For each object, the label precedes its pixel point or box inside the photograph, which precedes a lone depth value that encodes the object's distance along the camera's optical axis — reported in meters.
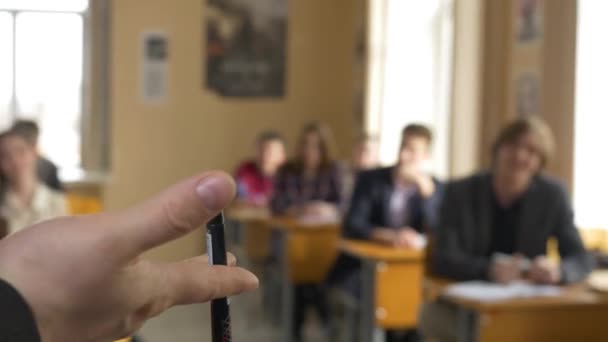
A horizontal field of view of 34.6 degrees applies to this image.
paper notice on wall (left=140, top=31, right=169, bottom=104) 9.27
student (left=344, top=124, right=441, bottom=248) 5.46
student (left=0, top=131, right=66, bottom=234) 5.01
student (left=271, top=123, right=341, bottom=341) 7.19
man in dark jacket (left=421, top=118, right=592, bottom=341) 4.01
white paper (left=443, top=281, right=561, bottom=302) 3.45
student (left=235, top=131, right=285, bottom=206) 8.37
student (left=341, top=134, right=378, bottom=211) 7.66
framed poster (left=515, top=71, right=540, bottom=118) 5.29
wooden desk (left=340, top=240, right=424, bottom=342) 4.78
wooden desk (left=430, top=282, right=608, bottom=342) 3.33
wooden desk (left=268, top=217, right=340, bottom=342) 6.21
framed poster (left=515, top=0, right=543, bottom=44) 5.29
